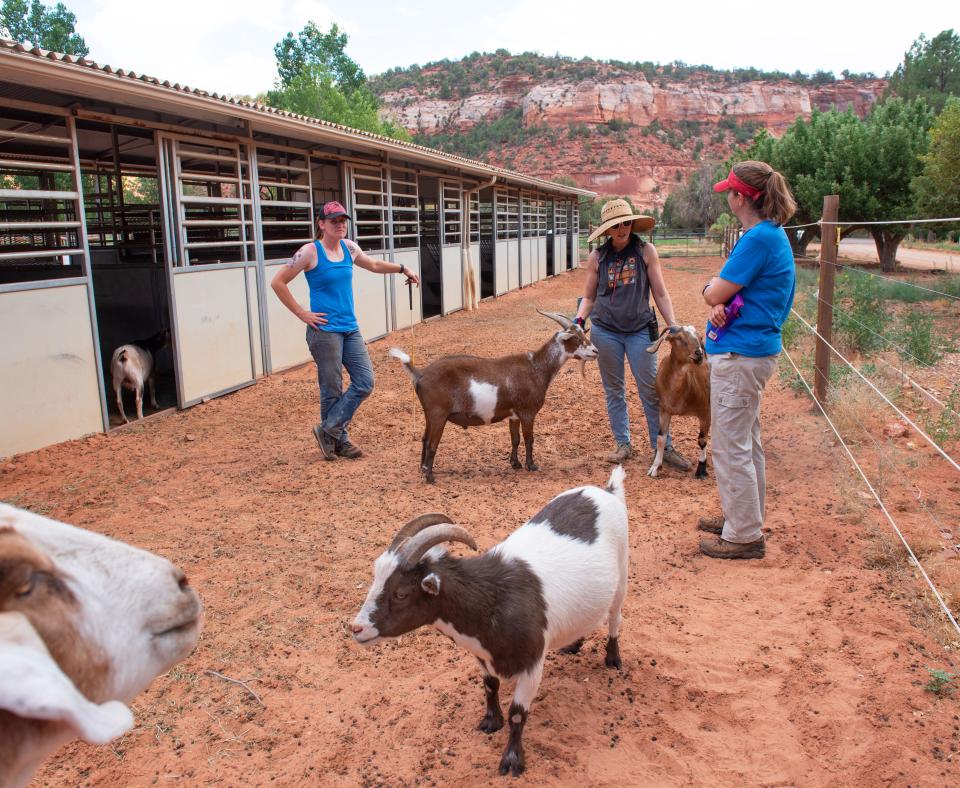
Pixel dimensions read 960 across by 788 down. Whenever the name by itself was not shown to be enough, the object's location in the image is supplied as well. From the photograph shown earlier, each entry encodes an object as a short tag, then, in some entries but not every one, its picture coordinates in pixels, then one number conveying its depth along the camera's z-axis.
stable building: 6.62
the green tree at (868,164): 22.58
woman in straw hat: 5.71
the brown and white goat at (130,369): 7.84
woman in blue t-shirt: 3.93
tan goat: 5.71
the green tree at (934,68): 58.25
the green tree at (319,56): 49.94
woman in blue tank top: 5.90
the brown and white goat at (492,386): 5.84
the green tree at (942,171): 19.02
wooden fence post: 6.43
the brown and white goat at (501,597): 2.68
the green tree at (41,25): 43.78
